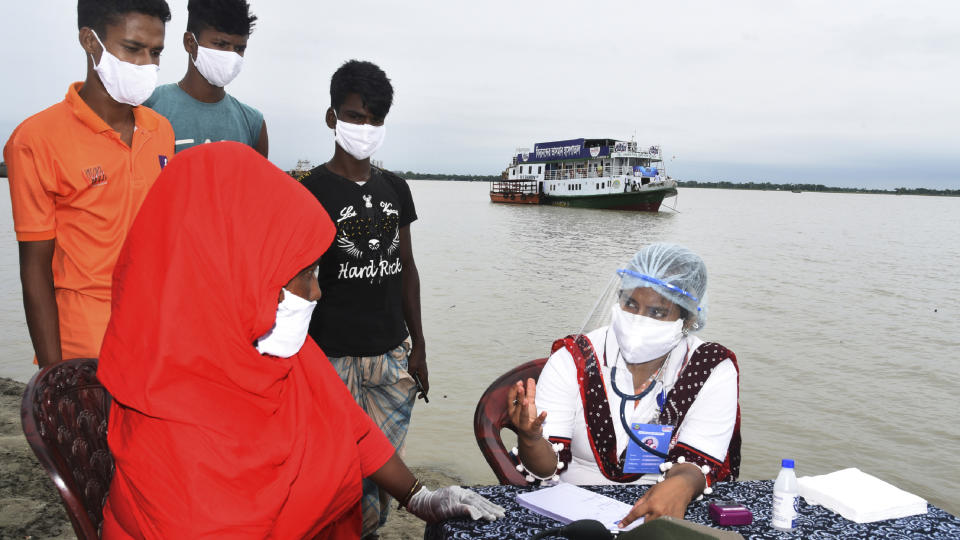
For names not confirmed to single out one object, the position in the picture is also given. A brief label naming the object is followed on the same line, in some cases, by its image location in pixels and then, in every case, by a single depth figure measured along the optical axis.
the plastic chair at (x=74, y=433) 1.42
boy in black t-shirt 2.56
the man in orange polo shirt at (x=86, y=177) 1.99
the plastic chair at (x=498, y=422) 2.18
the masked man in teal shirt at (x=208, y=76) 2.72
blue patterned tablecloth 1.54
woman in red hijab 1.28
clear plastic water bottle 1.60
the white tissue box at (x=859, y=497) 1.67
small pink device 1.62
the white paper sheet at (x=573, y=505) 1.60
